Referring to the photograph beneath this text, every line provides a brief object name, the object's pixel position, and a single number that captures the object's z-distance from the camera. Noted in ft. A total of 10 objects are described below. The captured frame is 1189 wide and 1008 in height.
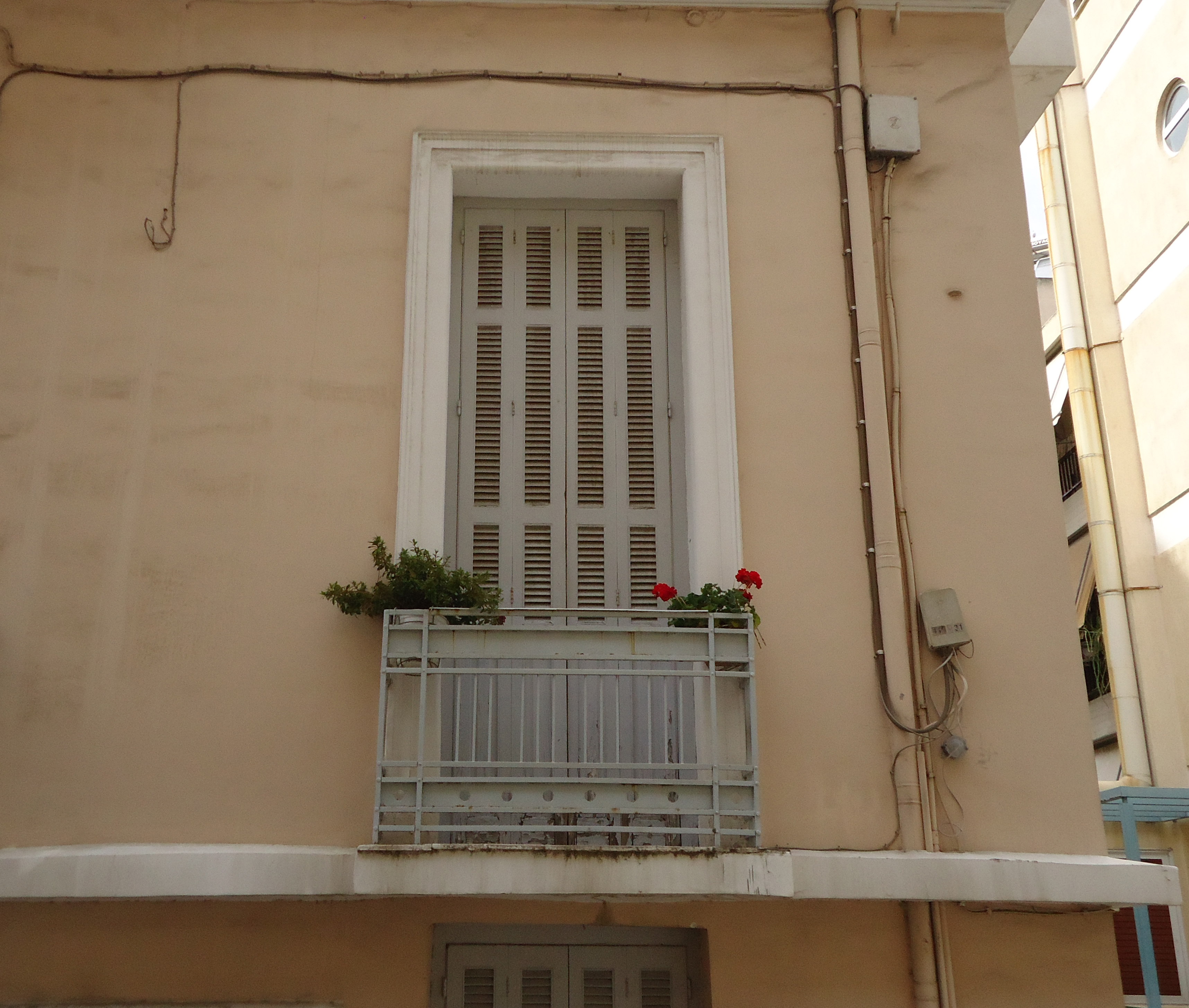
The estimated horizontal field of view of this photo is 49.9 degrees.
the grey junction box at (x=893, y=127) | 23.58
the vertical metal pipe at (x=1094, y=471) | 50.83
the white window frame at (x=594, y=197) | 21.53
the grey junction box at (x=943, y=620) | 20.66
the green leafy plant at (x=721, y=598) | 19.85
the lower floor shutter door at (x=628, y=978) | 20.65
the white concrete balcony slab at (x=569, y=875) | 18.02
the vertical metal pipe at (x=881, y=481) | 19.60
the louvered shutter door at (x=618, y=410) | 22.61
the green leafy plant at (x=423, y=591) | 19.74
